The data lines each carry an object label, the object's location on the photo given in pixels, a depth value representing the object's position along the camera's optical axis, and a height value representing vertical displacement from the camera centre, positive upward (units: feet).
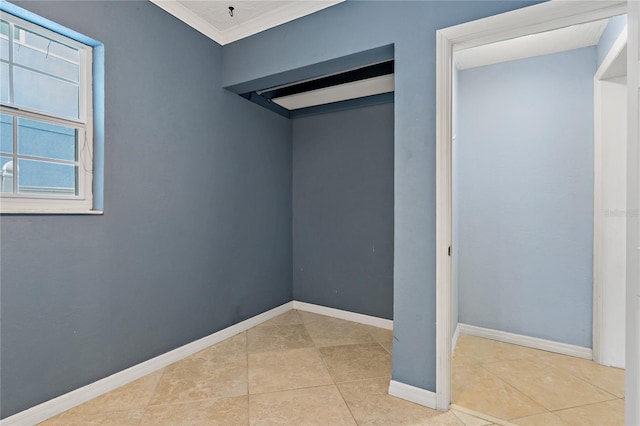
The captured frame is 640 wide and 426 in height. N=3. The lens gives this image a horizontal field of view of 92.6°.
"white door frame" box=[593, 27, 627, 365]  7.52 -0.45
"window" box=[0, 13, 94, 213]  5.45 +1.77
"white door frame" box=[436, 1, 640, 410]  5.78 +0.41
